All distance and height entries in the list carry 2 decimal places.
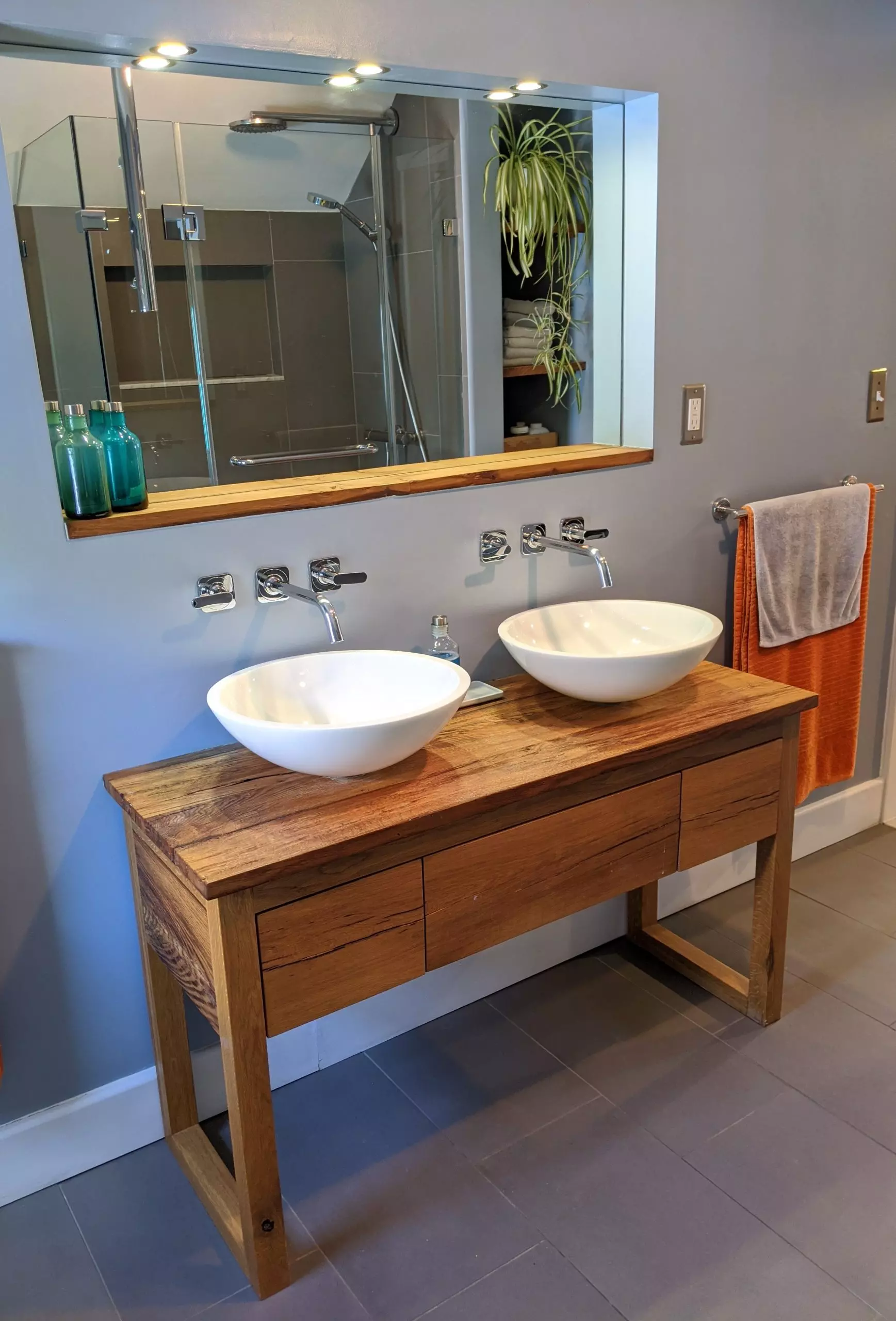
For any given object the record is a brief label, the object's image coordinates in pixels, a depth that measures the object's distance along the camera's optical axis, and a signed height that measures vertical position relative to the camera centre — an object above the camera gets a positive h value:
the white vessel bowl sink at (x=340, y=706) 1.42 -0.53
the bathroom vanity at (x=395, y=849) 1.41 -0.74
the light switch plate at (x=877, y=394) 2.53 -0.16
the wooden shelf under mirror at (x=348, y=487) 1.64 -0.24
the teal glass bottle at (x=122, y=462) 1.63 -0.16
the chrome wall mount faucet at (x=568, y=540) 1.97 -0.38
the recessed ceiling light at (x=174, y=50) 1.51 +0.43
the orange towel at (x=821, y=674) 2.35 -0.81
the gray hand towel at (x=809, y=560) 2.33 -0.52
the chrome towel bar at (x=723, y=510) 2.31 -0.38
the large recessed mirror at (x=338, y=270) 1.76 +0.14
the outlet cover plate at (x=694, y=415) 2.21 -0.17
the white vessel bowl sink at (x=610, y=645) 1.72 -0.54
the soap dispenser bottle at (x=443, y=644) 1.91 -0.53
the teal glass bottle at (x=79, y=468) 1.57 -0.16
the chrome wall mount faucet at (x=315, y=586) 1.66 -0.38
